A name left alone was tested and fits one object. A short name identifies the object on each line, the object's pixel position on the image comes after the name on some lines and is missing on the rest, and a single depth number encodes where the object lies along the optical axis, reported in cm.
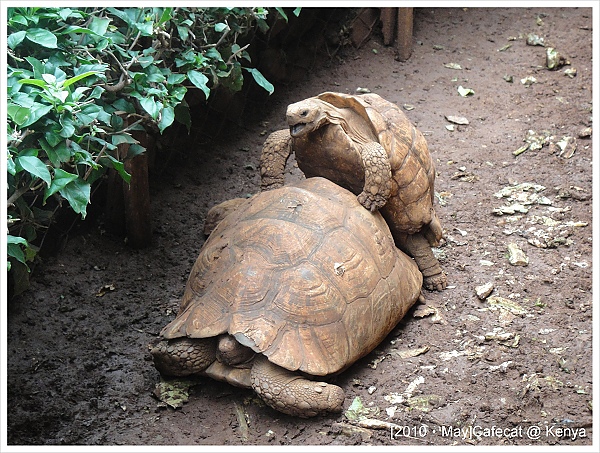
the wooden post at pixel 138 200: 400
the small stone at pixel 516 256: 423
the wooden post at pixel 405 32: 643
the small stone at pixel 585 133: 546
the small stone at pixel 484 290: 394
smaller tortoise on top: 363
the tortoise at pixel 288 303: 309
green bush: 265
